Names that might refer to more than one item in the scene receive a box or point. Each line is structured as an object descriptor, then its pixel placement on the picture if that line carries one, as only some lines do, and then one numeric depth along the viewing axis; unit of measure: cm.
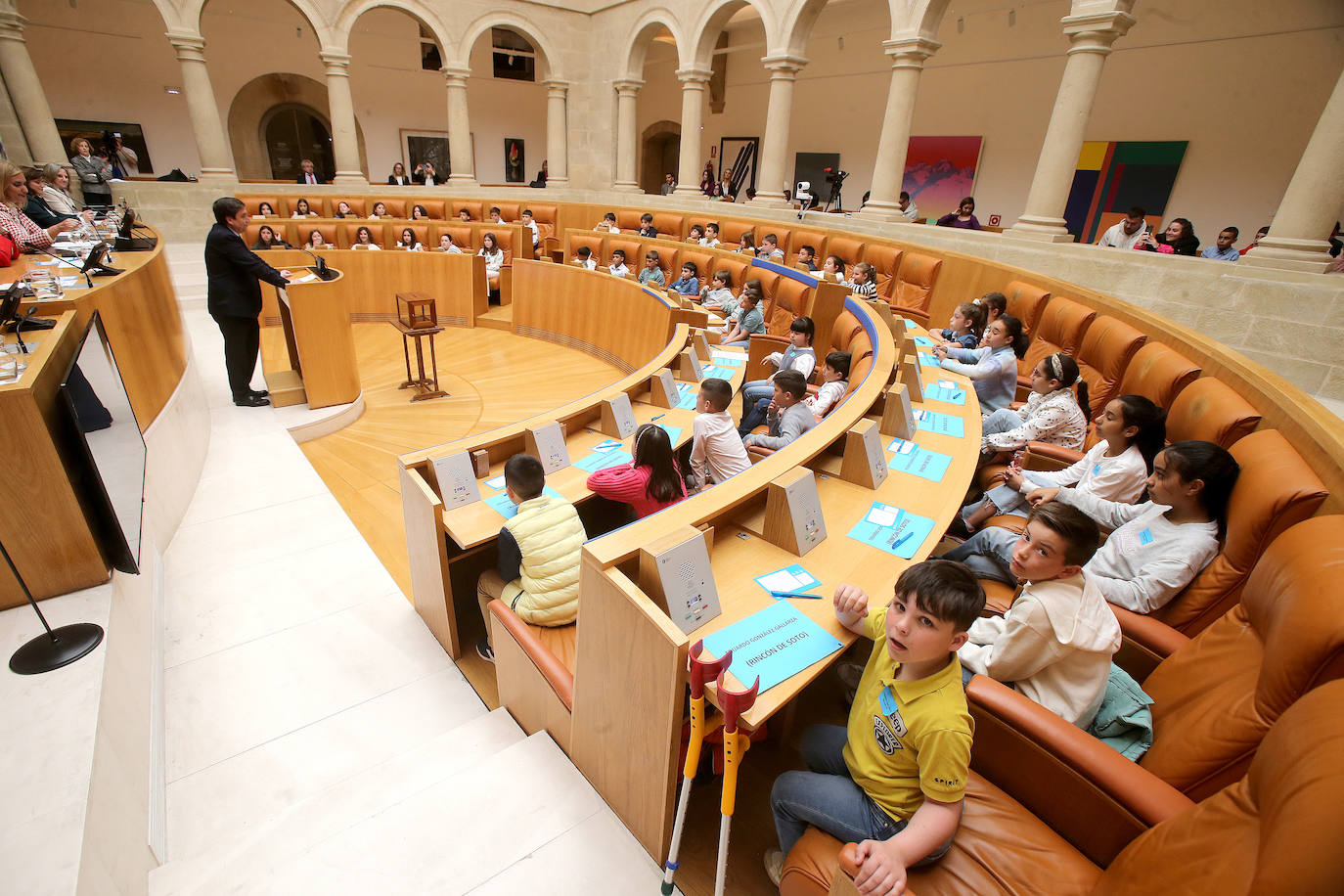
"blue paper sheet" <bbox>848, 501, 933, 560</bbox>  210
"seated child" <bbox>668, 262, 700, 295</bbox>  712
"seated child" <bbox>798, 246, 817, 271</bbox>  743
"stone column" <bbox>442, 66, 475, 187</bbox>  1155
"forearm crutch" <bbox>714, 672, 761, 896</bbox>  131
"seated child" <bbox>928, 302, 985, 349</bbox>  479
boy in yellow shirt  127
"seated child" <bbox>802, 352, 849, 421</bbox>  367
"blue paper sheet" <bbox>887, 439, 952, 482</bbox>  269
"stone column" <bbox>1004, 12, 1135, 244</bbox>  562
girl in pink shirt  247
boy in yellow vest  218
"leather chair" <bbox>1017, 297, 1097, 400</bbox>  440
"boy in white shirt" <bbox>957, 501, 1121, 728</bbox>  153
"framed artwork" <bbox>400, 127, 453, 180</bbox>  1466
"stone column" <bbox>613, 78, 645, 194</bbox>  1195
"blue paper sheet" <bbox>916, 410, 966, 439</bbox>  317
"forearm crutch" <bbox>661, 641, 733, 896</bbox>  131
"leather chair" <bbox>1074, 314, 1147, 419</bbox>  377
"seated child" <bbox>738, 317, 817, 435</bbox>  437
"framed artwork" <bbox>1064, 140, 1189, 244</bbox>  866
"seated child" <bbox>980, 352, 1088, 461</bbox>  325
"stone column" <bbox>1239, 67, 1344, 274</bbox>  446
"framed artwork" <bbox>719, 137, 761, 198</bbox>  1461
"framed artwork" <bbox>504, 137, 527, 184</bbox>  1573
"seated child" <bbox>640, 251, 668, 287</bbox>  757
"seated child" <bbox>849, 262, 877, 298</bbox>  621
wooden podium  469
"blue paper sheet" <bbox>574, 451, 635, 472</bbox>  288
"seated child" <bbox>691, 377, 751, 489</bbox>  291
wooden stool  541
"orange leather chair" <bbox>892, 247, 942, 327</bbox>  647
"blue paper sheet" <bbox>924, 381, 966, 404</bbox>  367
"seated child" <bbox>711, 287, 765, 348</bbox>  569
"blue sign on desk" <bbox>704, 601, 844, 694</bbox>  153
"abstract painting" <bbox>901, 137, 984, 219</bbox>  1072
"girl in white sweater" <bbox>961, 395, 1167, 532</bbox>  255
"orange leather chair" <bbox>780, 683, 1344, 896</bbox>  82
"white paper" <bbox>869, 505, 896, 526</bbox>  227
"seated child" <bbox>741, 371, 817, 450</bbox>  324
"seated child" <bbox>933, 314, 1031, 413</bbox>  402
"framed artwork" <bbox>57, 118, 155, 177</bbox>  1131
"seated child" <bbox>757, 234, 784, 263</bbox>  756
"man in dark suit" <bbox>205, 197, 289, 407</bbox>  424
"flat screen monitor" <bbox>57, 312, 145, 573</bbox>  184
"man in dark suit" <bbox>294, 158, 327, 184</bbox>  1178
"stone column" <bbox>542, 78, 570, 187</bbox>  1242
